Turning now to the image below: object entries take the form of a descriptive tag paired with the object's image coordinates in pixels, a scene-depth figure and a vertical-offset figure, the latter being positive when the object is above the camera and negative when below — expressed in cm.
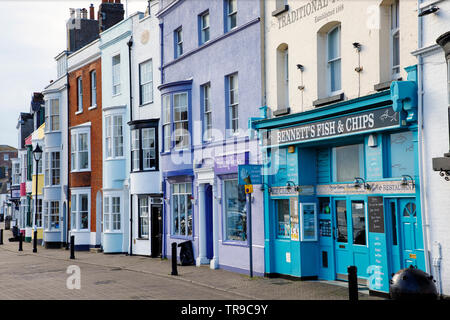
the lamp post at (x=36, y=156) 3147 +242
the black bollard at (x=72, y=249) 2622 -240
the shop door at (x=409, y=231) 1259 -95
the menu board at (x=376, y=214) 1348 -59
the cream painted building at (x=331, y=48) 1335 +358
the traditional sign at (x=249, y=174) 1717 +51
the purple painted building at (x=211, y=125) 1859 +242
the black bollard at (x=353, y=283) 1009 -163
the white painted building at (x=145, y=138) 2566 +250
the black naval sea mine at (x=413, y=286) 762 -130
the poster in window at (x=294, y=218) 1647 -78
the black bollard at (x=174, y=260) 1833 -212
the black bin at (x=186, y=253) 2161 -224
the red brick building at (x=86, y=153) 3080 +228
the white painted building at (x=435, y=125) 1160 +127
